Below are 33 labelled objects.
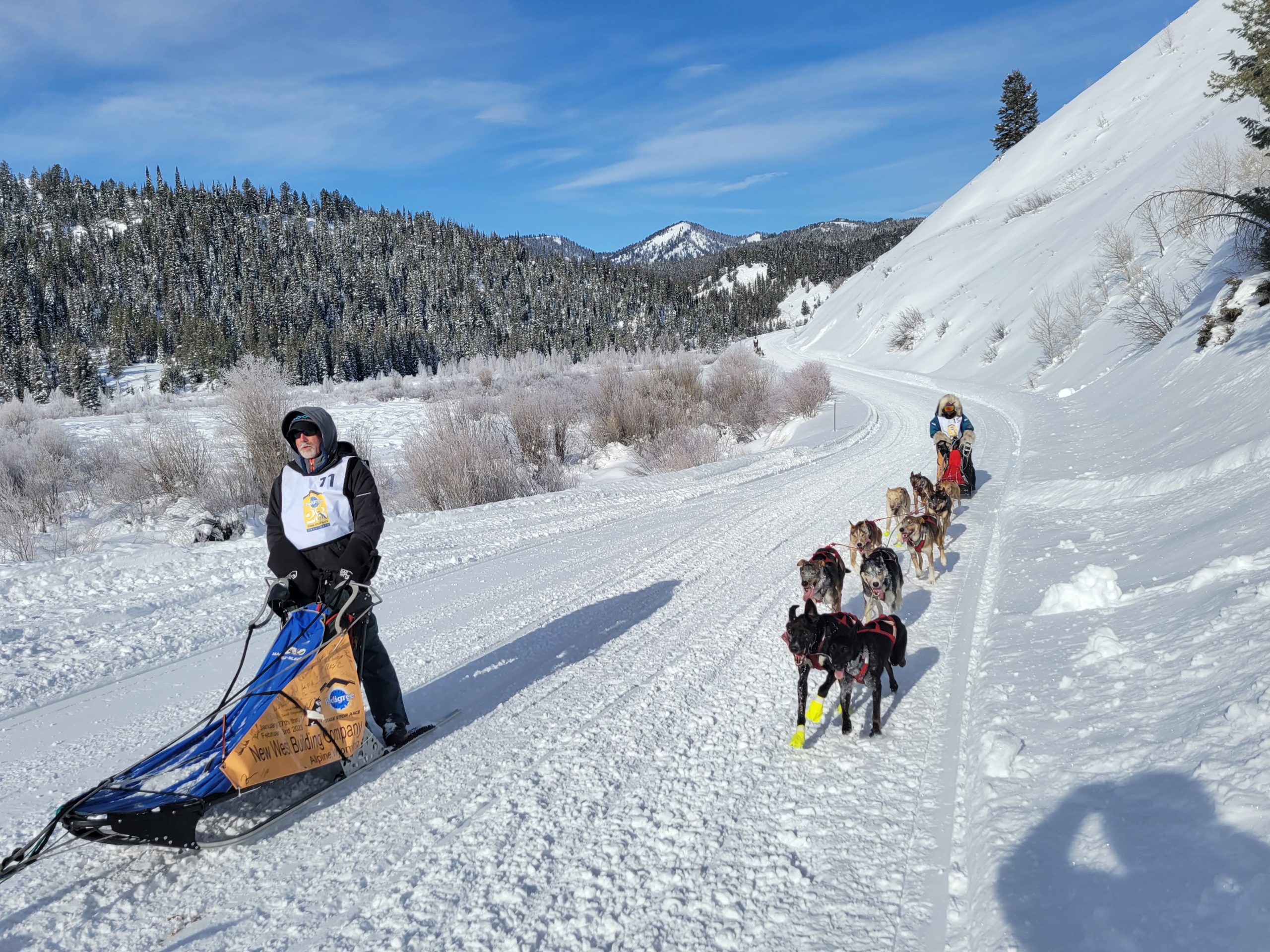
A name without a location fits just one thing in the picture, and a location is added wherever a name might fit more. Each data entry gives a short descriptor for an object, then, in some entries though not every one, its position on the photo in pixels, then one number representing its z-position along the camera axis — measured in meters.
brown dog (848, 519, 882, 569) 7.21
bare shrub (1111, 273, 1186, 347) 20.11
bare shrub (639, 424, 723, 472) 18.62
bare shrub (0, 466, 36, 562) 10.42
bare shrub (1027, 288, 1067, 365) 28.55
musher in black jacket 4.24
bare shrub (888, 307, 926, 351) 45.59
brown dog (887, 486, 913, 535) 8.64
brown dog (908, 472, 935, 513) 8.47
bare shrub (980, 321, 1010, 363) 33.72
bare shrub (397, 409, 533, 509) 14.99
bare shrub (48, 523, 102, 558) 11.13
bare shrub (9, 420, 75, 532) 13.43
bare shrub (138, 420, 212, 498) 14.98
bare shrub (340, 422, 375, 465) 16.38
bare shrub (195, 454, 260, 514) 14.33
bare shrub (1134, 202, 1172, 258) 27.17
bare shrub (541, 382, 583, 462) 20.69
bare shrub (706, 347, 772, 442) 25.31
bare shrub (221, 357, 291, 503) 15.63
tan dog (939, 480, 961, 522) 8.31
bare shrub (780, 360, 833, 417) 26.61
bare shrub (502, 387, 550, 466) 19.22
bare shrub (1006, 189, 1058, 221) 47.47
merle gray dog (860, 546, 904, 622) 5.75
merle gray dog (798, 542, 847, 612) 5.57
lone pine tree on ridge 72.50
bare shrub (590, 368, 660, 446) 22.56
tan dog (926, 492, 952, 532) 8.02
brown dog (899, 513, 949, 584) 7.02
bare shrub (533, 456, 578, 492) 17.22
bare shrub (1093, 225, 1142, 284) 26.33
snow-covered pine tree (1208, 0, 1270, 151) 9.69
